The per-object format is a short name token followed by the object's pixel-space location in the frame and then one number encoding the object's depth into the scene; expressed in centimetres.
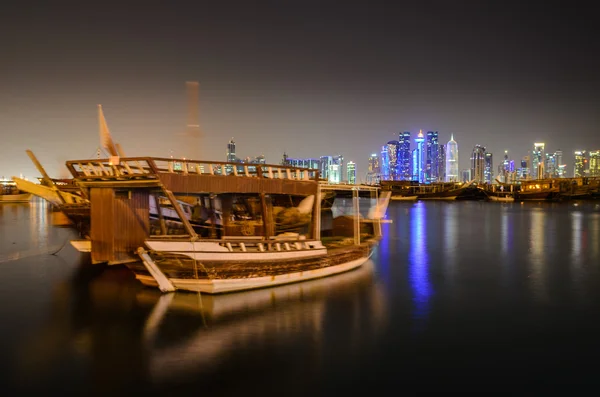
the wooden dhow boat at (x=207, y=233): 1261
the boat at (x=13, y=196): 7881
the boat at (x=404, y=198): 10775
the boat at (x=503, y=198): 9290
